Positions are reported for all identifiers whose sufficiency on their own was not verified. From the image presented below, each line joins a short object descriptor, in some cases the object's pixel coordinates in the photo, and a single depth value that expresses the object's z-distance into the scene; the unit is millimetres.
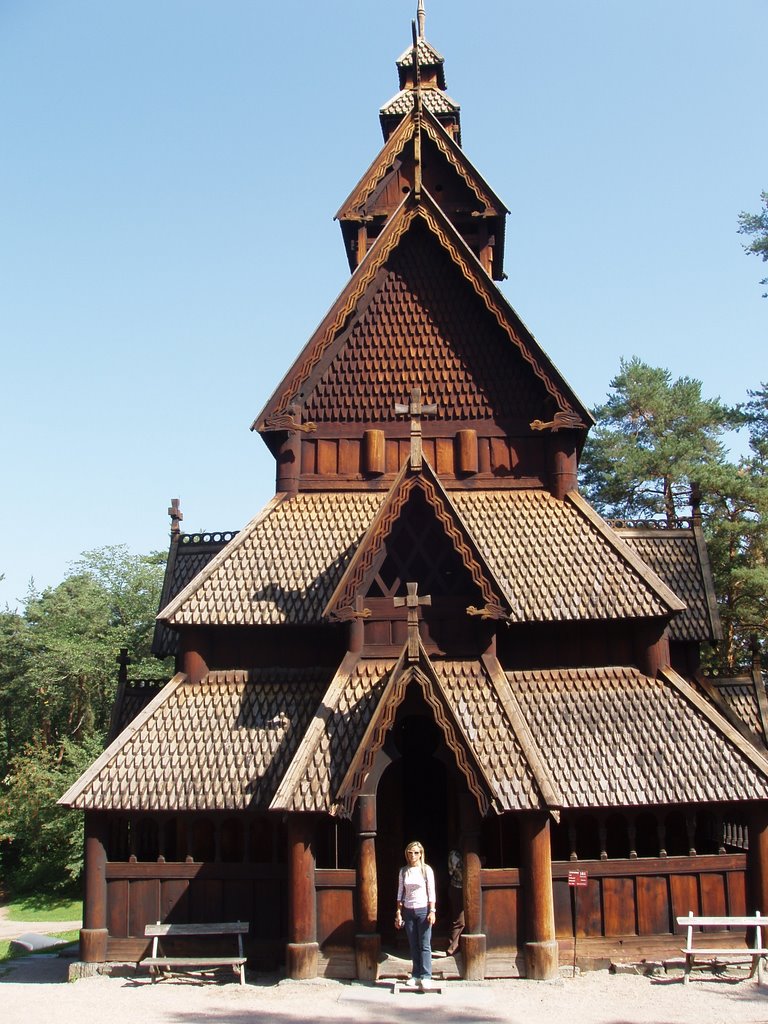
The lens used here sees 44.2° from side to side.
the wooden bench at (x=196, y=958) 10961
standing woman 10039
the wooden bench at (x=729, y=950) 10664
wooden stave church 11016
